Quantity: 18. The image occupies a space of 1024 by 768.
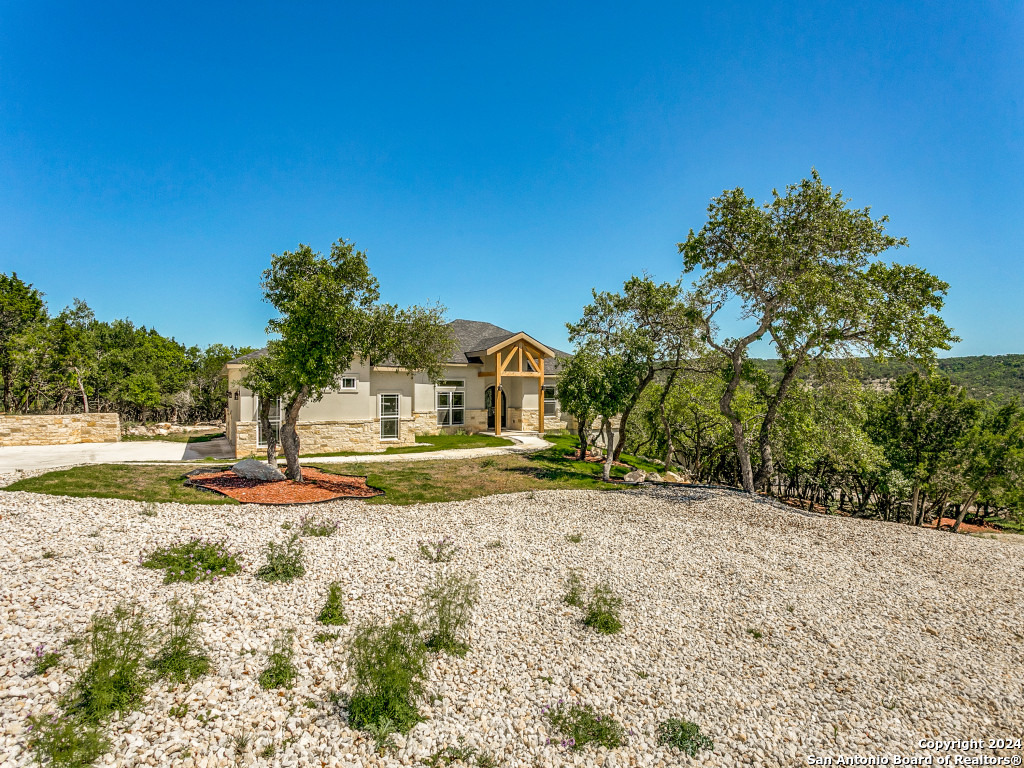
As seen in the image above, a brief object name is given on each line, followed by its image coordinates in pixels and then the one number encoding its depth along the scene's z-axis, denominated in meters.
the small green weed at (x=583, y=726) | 4.20
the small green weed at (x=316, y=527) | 9.05
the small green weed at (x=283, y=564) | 6.95
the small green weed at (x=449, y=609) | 5.50
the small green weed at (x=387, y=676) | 4.25
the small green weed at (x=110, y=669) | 3.95
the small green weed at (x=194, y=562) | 6.61
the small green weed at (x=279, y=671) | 4.59
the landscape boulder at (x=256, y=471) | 13.38
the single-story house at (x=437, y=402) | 19.36
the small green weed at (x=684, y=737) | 4.23
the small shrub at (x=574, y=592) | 6.77
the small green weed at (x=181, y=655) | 4.52
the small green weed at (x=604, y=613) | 6.15
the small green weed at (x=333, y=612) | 5.84
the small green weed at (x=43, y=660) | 4.42
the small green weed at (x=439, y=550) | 8.14
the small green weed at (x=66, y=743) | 3.43
